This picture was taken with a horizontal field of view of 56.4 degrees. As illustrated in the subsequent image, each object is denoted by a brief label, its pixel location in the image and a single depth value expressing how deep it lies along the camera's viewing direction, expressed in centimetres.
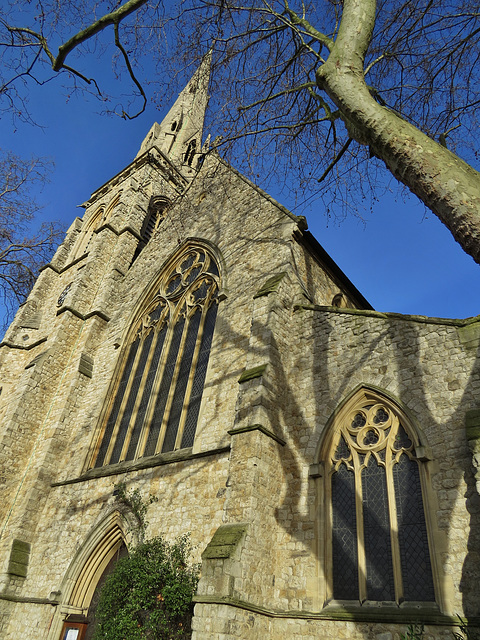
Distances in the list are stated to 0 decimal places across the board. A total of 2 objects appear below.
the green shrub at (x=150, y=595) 645
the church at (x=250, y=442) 573
